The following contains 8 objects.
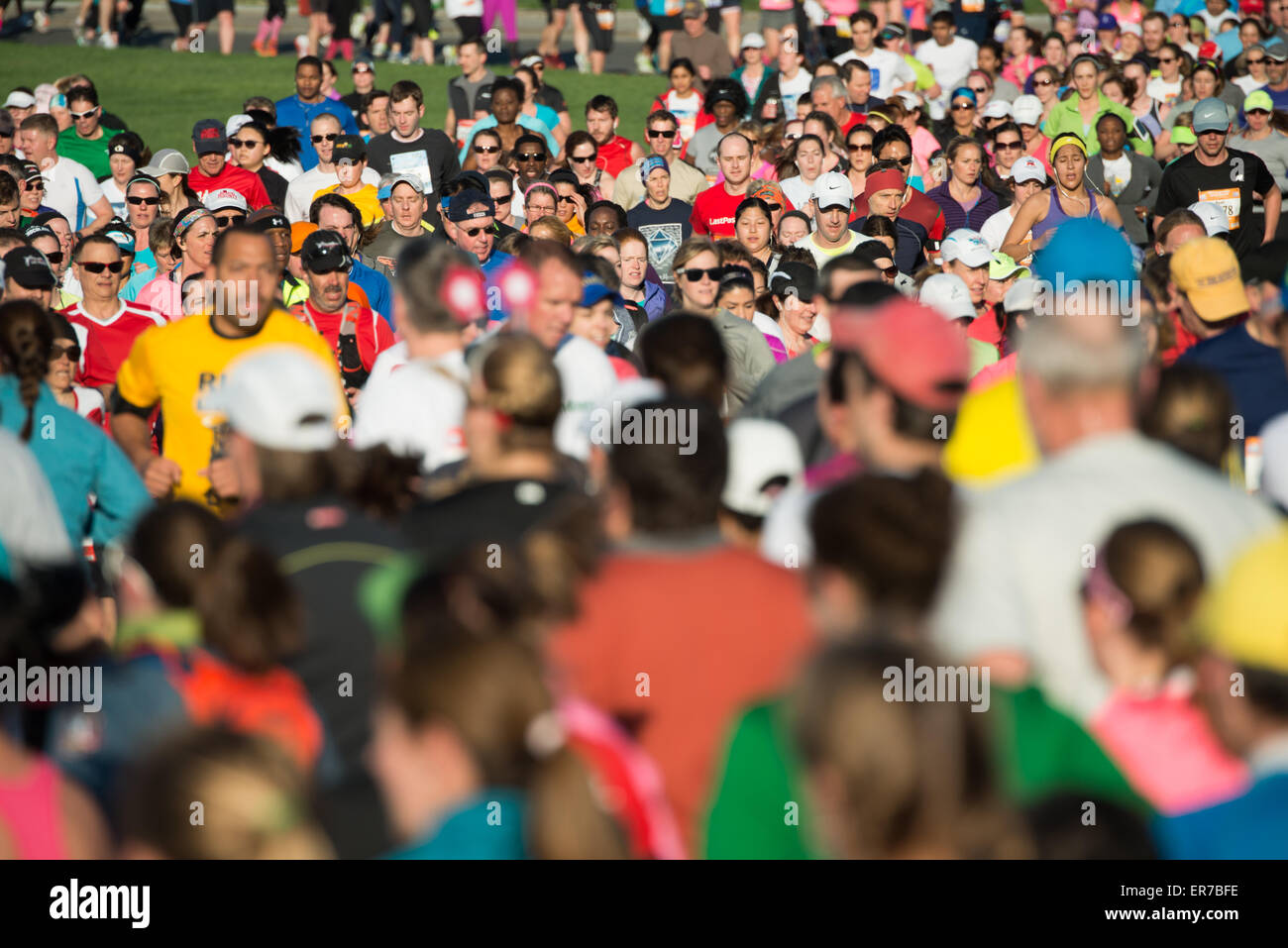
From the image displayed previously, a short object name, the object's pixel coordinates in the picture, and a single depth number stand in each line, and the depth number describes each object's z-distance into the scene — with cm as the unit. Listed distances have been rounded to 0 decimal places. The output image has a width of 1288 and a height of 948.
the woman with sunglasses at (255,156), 1206
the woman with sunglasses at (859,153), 1182
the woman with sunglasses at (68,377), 644
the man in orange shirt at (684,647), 315
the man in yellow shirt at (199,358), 562
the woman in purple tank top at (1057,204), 1041
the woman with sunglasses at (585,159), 1188
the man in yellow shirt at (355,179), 1102
